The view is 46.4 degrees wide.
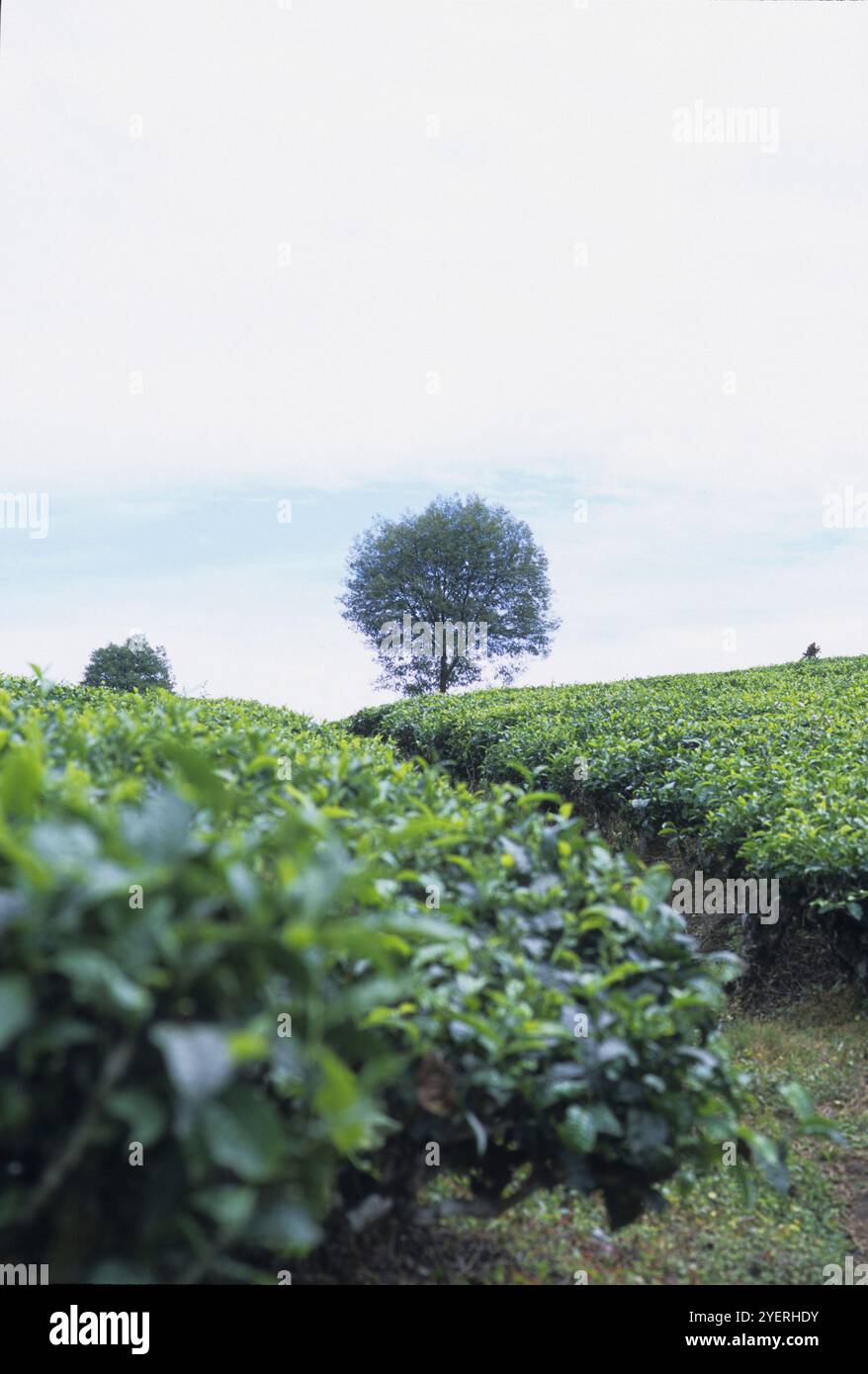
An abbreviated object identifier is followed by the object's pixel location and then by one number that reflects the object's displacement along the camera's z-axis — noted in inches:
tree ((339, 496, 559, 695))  1245.7
